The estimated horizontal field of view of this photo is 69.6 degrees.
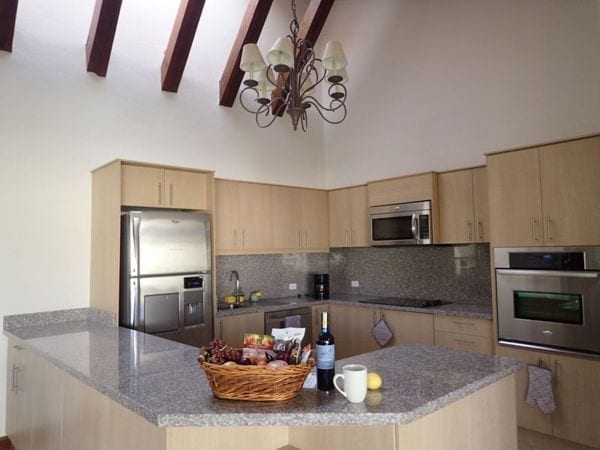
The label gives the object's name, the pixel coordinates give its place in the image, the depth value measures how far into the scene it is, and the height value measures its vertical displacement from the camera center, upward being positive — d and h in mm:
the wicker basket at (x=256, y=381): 1335 -408
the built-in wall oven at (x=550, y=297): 2836 -361
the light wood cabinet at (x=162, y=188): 3262 +527
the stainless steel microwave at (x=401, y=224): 3983 +242
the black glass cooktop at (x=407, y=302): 3965 -519
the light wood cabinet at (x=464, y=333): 3402 -699
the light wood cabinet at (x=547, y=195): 2865 +362
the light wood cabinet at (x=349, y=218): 4645 +357
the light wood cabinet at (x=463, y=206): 3707 +368
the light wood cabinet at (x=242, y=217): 4117 +342
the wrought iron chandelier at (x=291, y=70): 2471 +1095
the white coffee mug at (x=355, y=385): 1356 -425
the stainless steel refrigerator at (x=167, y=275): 3182 -165
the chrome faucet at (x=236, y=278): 4527 -276
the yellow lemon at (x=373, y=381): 1470 -452
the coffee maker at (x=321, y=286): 4812 -401
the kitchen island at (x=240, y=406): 1307 -506
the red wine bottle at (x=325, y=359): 1437 -368
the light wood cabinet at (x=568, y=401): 2779 -1035
